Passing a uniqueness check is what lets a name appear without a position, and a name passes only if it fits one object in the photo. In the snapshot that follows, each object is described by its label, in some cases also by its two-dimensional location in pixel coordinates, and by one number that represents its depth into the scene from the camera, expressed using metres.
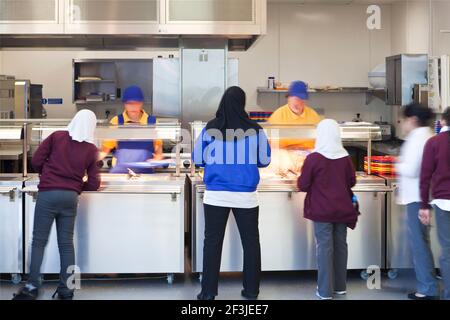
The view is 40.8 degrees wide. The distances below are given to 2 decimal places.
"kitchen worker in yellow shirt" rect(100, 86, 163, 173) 4.67
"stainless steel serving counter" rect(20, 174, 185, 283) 4.31
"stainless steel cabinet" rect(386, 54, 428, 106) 7.04
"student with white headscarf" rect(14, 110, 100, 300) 3.89
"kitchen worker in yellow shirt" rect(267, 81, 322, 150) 4.88
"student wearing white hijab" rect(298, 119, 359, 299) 3.95
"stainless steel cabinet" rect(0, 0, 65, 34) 5.11
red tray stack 4.65
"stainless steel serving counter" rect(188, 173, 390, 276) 4.40
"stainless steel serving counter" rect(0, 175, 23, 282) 4.32
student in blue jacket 3.83
